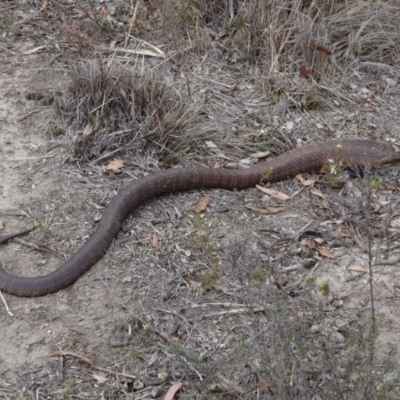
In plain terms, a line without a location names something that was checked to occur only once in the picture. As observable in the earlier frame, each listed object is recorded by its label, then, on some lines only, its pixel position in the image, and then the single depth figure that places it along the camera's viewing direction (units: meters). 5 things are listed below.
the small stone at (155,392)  4.76
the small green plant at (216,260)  5.08
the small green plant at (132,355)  4.94
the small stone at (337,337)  4.99
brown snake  5.51
